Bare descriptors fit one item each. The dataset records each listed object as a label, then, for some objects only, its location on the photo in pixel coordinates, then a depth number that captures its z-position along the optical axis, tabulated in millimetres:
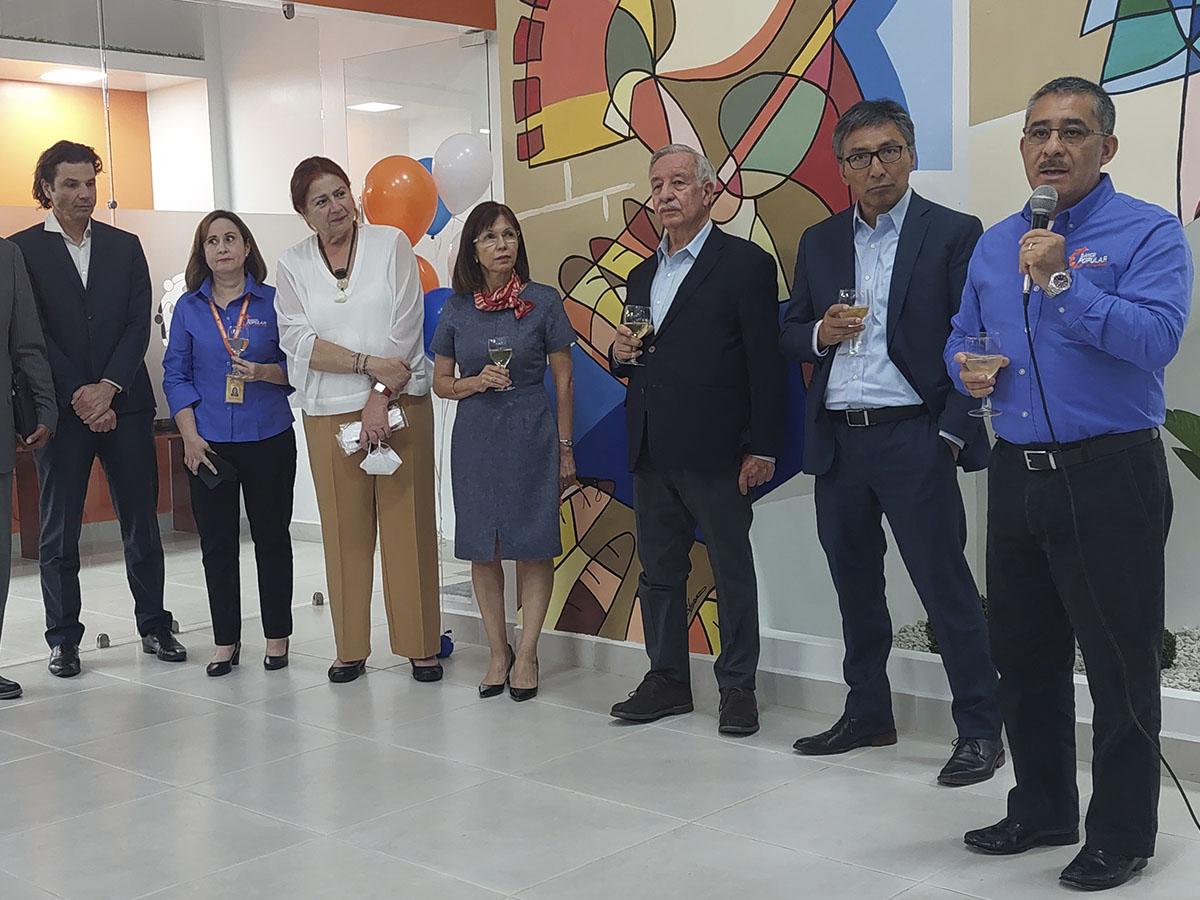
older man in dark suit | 4262
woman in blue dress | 4711
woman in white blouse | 4895
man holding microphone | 2895
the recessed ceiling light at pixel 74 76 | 5520
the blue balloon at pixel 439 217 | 5703
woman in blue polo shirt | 5176
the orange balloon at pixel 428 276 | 5547
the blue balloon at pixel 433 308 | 5285
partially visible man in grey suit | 4895
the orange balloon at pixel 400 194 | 5344
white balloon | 5359
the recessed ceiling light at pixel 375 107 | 5930
